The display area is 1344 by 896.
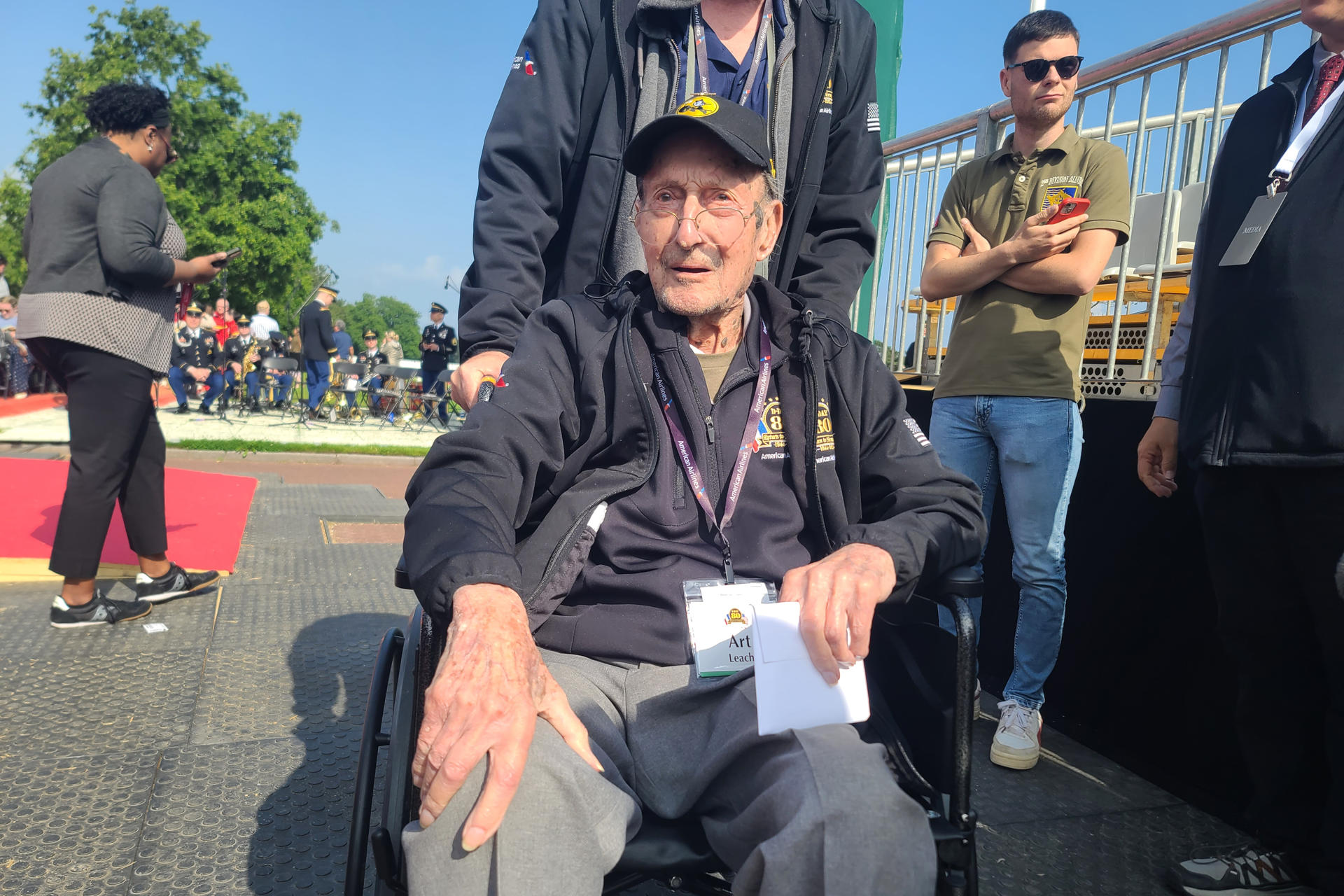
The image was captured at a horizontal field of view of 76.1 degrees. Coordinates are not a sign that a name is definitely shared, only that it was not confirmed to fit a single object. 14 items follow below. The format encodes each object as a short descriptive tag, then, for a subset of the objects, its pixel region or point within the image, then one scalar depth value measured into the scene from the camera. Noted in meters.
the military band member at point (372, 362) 17.92
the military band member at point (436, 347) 16.00
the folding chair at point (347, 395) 16.86
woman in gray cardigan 3.60
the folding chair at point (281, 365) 15.46
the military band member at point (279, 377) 17.44
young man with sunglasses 2.83
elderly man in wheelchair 1.22
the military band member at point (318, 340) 14.54
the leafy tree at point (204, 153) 27.77
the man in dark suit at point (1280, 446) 1.91
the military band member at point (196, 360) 14.90
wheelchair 1.32
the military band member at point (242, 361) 16.31
